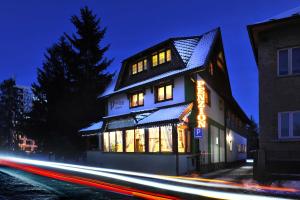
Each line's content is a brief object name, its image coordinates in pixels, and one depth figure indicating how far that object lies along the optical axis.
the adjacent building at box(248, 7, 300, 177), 10.84
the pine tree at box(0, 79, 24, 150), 45.85
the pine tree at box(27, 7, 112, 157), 24.51
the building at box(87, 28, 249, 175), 14.79
